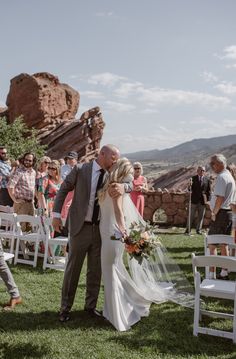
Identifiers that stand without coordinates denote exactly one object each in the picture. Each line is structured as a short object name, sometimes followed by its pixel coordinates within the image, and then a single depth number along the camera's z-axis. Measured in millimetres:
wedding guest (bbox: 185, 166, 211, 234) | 13031
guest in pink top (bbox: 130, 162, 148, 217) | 10227
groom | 4871
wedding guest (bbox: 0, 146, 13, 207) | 9625
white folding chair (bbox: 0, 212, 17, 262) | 7652
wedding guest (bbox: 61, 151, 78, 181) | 9852
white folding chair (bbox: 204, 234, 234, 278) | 5906
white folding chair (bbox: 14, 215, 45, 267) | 7527
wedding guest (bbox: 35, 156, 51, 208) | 8809
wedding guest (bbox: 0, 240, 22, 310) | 5020
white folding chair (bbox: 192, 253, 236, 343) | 4406
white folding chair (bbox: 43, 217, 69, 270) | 7312
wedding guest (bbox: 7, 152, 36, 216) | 8406
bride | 4750
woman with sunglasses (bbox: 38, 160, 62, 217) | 8469
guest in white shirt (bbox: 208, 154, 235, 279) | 6793
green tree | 22781
